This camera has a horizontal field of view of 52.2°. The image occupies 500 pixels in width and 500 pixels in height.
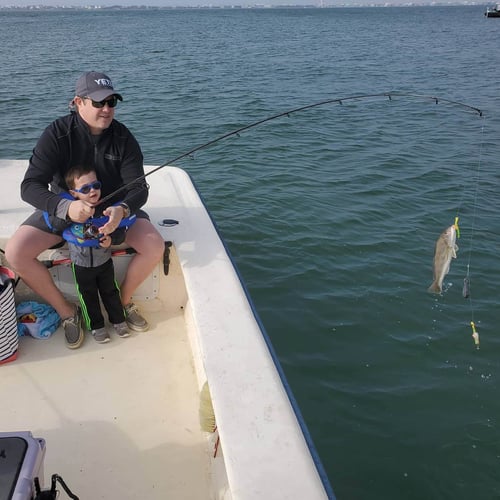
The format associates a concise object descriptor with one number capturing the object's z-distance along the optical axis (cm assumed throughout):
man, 276
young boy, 281
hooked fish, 339
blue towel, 312
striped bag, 280
